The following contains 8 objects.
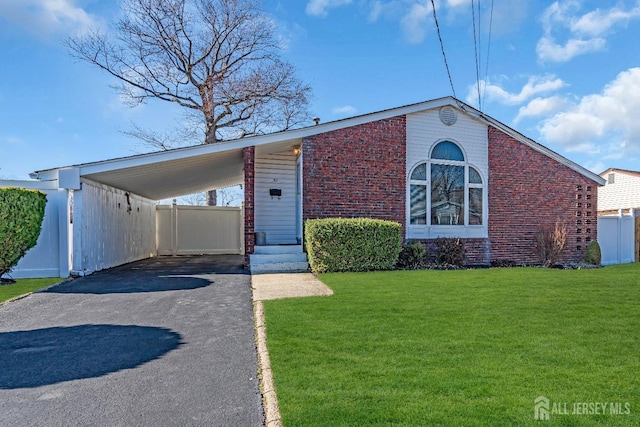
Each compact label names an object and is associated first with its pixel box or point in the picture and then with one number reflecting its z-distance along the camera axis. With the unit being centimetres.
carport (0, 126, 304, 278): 871
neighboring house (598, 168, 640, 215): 2206
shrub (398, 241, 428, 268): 1026
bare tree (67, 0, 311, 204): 1819
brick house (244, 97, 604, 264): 1033
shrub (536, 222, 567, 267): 1163
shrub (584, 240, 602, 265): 1230
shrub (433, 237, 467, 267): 1079
